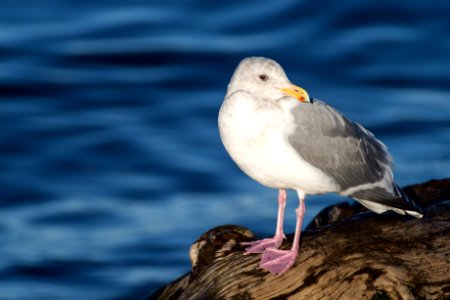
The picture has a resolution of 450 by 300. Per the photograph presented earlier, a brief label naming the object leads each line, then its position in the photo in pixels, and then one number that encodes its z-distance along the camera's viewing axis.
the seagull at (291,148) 14.45
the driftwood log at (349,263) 13.62
